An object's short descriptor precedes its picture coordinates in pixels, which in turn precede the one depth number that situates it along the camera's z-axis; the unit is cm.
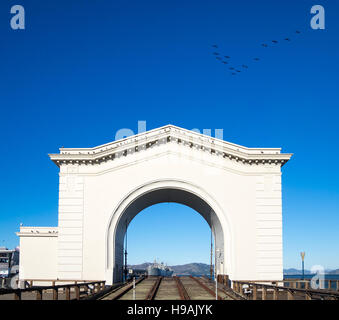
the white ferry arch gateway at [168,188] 3134
